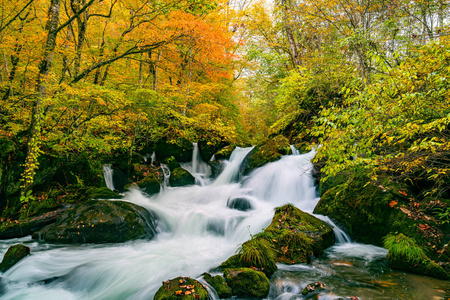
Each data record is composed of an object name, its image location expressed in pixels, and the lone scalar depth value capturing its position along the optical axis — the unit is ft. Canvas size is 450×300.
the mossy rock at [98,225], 19.45
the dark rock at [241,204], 27.04
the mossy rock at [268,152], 34.92
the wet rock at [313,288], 12.11
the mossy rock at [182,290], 10.45
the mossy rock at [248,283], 12.14
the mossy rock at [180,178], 36.37
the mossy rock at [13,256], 14.94
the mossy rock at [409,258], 13.08
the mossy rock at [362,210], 18.15
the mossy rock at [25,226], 19.83
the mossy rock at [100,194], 24.76
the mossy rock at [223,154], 43.37
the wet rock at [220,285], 11.98
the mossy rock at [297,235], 16.05
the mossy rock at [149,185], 31.96
